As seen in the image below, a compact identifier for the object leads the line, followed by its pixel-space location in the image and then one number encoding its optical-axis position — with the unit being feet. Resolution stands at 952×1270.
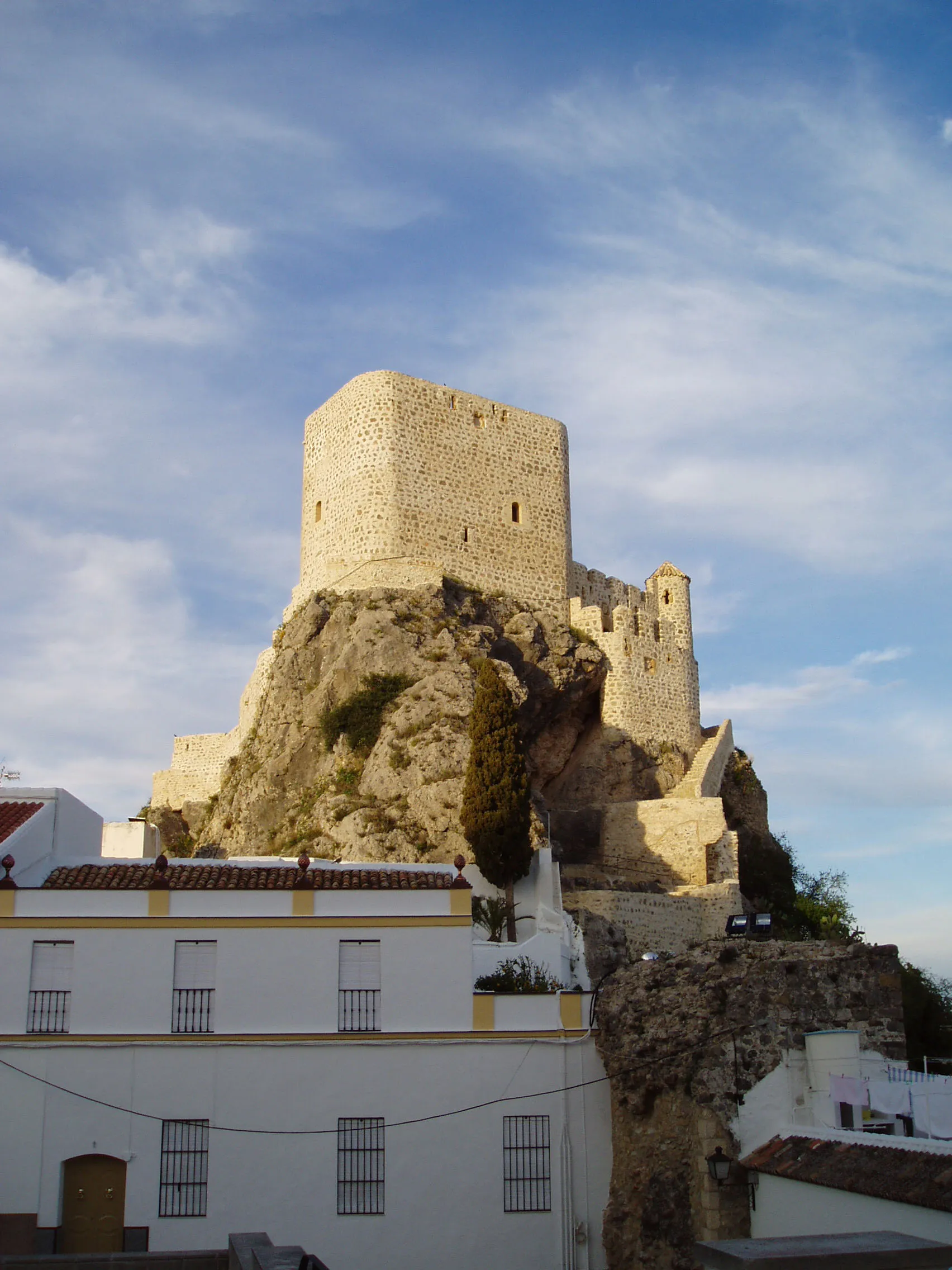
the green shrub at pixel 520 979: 72.38
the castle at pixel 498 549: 141.90
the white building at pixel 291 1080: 60.75
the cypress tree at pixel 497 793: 104.94
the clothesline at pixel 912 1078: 48.85
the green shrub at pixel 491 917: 93.09
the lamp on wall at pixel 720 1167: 51.16
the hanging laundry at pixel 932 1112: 46.49
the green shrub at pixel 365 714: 128.16
